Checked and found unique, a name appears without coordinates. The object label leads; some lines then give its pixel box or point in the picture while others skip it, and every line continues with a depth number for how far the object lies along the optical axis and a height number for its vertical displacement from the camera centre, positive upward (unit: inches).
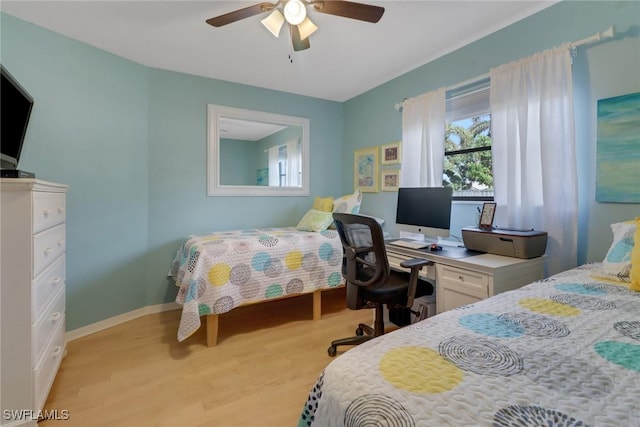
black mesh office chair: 71.7 -15.6
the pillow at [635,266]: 49.6 -9.6
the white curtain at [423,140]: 107.1 +27.2
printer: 72.0 -8.0
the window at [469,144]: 99.0 +23.9
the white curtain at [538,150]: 74.7 +16.7
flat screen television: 63.4 +21.8
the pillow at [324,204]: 136.2 +3.3
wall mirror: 132.7 +28.7
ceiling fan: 66.8 +47.1
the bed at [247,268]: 89.0 -19.2
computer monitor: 87.6 +0.3
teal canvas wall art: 65.3 +13.8
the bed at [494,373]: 22.5 -15.1
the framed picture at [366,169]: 141.8 +21.0
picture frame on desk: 84.0 -1.3
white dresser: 49.8 -15.3
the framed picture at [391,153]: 128.8 +26.0
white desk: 66.1 -15.4
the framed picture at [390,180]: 130.1 +14.1
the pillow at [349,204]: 127.9 +3.2
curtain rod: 67.4 +40.8
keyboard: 87.4 -10.2
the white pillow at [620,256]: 56.1 -9.1
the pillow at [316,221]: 125.0 -4.4
